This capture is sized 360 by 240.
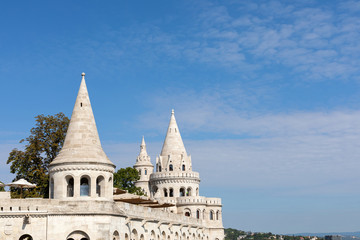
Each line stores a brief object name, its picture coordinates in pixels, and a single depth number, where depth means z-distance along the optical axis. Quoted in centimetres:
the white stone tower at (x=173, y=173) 7762
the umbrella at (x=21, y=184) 3901
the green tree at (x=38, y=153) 5281
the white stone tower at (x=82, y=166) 3700
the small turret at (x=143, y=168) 9006
